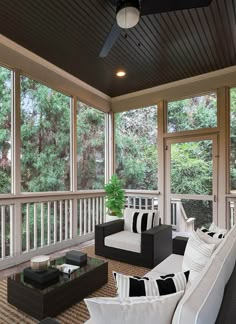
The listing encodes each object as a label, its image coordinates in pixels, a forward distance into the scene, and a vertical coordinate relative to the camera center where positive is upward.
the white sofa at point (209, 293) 0.89 -0.57
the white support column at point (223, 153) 4.26 +0.15
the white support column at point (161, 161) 4.99 +0.02
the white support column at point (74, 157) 4.56 +0.11
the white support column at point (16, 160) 3.53 +0.05
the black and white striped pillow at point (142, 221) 3.60 -0.92
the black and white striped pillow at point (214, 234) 2.25 -0.71
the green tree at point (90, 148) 4.91 +0.33
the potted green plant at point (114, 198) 4.97 -0.76
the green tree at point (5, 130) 3.45 +0.49
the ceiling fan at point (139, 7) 2.26 +1.51
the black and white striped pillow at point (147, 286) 1.17 -0.63
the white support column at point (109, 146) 5.73 +0.40
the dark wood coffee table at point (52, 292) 2.03 -1.19
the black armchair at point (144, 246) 3.16 -1.20
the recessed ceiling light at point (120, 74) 4.45 +1.69
